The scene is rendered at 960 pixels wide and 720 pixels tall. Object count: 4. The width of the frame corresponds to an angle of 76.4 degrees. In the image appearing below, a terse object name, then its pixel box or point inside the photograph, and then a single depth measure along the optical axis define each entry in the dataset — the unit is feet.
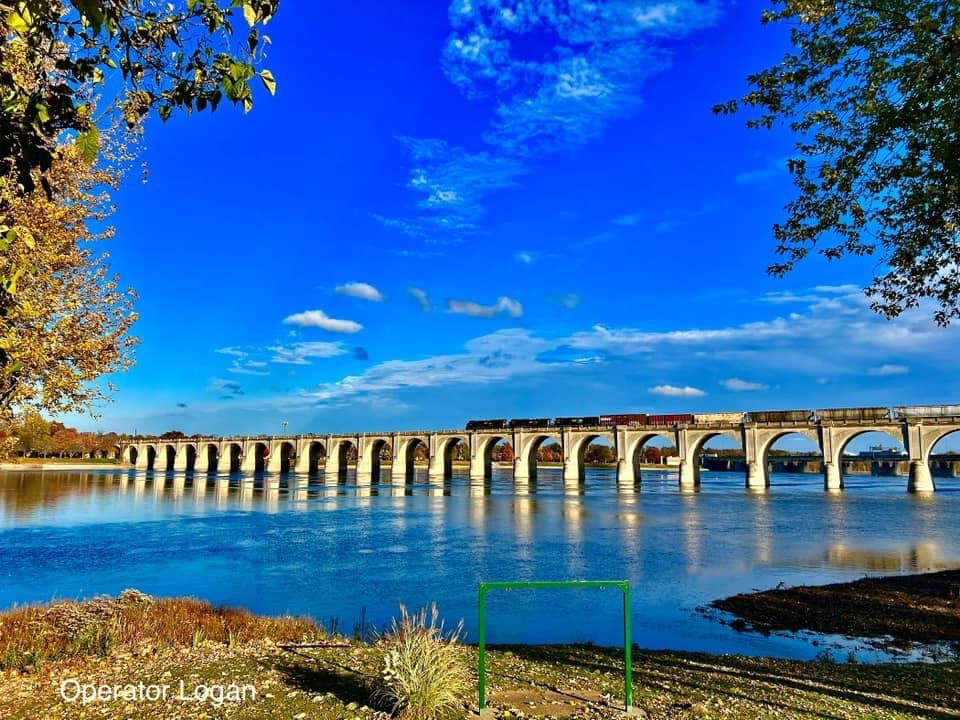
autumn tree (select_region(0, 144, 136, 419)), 32.94
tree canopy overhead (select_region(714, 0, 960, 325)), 34.14
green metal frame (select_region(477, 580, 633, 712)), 23.39
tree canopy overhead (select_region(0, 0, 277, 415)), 14.76
